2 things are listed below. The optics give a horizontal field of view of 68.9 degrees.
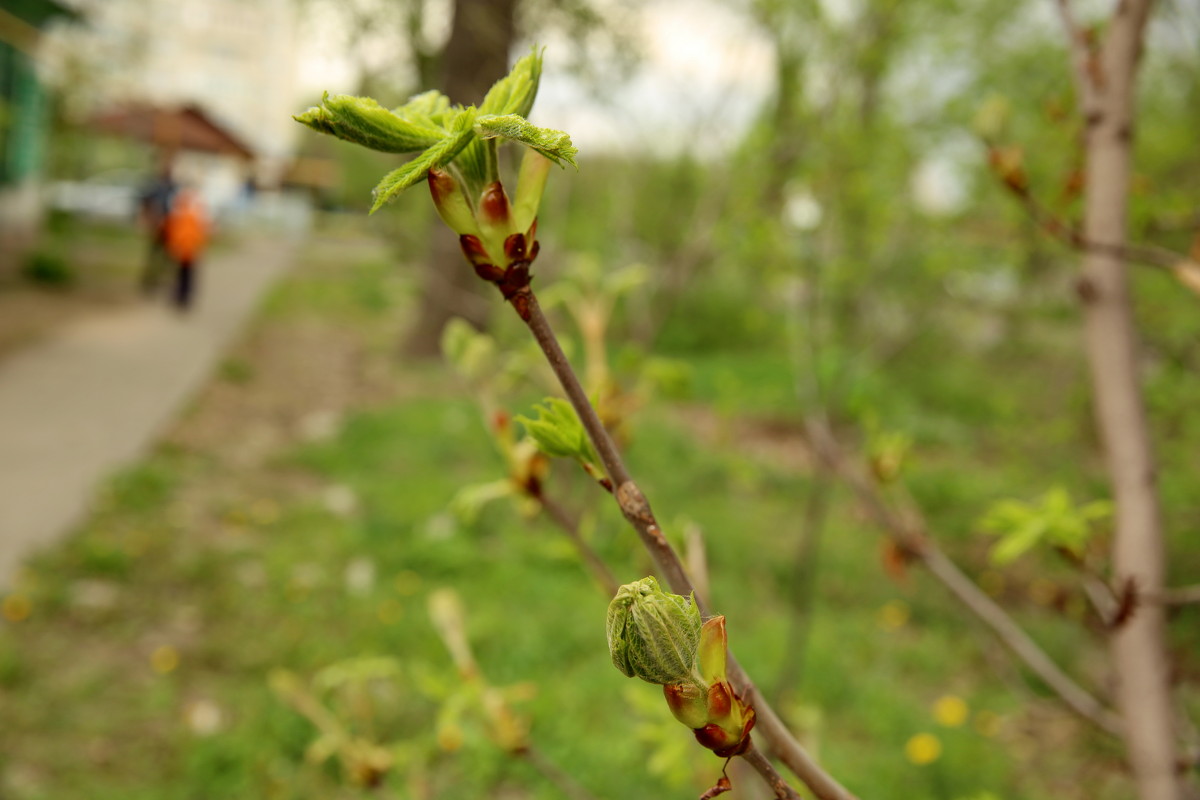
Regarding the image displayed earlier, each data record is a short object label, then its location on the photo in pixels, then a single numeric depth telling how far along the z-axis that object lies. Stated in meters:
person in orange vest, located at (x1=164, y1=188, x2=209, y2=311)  10.32
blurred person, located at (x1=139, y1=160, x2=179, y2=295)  11.13
